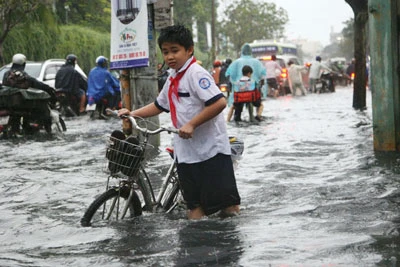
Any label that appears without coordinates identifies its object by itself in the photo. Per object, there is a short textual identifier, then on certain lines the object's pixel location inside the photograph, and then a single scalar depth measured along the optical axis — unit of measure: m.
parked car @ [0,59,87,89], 22.73
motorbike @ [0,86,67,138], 15.21
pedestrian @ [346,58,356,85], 43.57
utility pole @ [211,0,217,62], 58.75
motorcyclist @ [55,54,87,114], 21.31
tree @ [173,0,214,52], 67.25
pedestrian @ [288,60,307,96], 33.72
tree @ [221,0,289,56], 76.25
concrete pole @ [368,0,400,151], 10.50
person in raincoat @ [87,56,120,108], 20.17
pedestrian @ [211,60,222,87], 30.06
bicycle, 5.85
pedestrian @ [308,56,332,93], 35.66
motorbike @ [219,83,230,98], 27.23
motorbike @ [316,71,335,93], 36.19
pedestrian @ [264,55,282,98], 33.34
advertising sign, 10.85
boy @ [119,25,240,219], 5.80
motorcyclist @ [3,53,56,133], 15.44
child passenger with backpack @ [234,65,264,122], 17.36
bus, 49.84
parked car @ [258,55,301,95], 35.44
